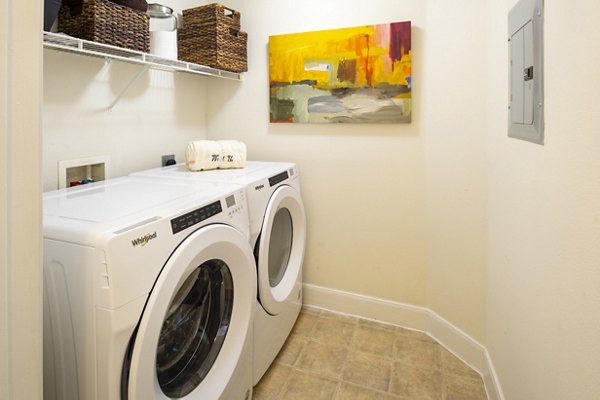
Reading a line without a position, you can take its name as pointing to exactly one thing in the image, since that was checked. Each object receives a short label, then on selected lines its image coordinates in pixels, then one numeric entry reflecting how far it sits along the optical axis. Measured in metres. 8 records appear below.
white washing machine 0.81
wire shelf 1.22
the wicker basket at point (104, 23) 1.32
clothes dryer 1.50
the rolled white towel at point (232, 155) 1.82
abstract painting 1.88
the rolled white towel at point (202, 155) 1.73
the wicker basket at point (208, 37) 1.89
